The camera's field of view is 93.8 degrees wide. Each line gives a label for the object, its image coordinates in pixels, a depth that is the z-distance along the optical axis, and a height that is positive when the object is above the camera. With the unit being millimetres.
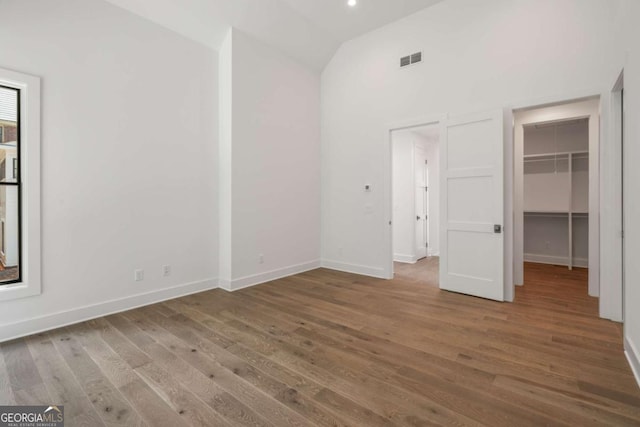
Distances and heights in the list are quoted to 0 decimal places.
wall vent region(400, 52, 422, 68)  4578 +2370
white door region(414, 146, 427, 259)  6727 +246
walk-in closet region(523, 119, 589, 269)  5805 +368
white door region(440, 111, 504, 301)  3789 +74
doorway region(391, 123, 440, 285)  6492 +299
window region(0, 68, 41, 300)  2883 +301
